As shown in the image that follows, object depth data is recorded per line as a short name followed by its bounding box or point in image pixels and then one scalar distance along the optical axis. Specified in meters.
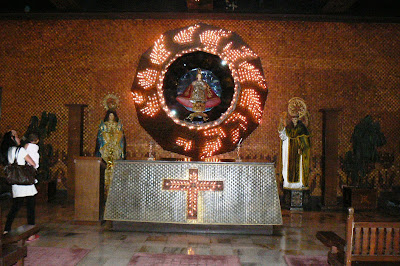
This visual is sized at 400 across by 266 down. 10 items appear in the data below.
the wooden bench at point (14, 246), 2.84
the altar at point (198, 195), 4.99
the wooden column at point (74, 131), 7.83
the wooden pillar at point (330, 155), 7.57
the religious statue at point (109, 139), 7.37
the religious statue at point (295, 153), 7.27
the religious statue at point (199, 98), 7.06
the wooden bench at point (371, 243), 2.71
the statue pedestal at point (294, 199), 7.11
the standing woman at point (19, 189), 4.45
